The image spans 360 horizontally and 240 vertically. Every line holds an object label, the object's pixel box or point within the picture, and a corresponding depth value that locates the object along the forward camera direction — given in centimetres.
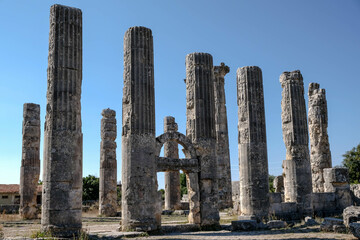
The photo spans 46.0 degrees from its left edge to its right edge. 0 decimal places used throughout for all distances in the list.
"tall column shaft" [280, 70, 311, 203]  2050
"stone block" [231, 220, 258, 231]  1636
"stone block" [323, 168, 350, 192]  2052
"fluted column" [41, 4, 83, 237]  1325
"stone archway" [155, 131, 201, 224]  1670
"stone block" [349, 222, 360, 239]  1258
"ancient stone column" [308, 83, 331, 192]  2470
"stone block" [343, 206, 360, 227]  1462
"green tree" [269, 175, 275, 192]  4458
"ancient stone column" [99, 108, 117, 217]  2623
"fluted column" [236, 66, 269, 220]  1861
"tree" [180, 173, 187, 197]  4818
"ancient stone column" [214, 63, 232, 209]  2769
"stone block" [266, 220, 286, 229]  1667
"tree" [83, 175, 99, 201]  4166
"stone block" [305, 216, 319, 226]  1697
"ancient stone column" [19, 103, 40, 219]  2534
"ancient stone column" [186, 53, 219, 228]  1697
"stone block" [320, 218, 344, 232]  1461
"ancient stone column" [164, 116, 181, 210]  2889
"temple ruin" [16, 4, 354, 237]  1365
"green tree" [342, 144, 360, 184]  4032
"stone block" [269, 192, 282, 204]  1919
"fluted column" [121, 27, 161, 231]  1517
